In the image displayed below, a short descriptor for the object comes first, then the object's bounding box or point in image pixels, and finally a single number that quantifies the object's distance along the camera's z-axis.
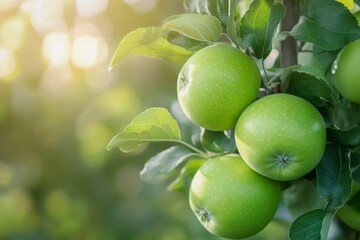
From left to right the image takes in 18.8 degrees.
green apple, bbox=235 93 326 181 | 0.90
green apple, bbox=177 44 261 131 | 0.92
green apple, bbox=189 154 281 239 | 0.94
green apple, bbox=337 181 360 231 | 0.99
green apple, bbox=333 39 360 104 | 0.94
